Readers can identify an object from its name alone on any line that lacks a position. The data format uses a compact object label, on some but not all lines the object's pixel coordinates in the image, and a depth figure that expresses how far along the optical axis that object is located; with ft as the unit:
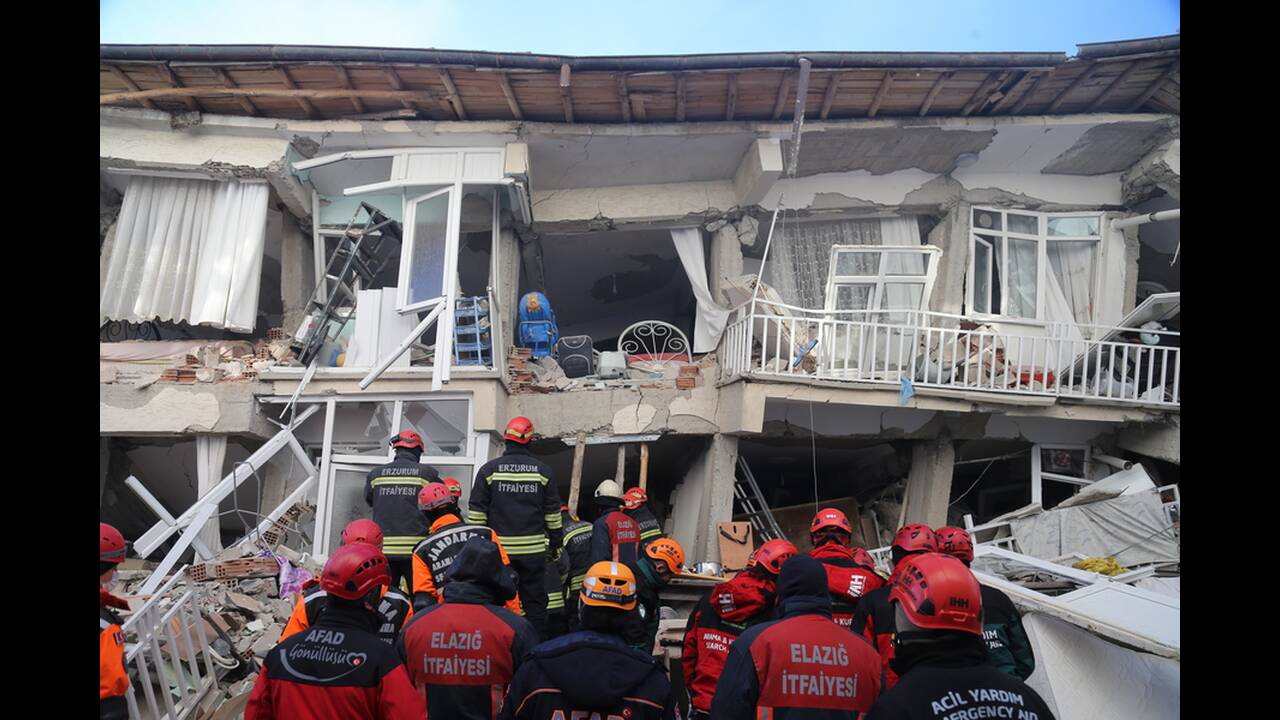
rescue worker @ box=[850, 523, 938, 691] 12.68
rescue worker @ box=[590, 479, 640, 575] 20.84
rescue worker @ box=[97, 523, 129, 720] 10.77
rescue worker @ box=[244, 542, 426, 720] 9.81
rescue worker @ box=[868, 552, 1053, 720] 7.74
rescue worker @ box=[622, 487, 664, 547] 23.38
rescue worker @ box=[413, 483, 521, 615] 15.65
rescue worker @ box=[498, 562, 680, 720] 9.28
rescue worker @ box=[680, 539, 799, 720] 14.37
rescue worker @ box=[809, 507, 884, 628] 15.16
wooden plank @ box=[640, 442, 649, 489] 29.55
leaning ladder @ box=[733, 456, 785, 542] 33.45
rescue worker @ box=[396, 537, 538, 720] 11.25
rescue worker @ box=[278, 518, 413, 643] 12.54
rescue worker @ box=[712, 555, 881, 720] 9.96
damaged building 29.04
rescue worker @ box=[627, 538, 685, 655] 17.17
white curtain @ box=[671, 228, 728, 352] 33.88
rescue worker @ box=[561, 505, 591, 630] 22.28
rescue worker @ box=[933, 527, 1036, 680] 13.48
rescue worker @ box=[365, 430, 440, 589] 20.75
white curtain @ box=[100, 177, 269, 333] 31.27
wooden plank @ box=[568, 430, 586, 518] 29.58
